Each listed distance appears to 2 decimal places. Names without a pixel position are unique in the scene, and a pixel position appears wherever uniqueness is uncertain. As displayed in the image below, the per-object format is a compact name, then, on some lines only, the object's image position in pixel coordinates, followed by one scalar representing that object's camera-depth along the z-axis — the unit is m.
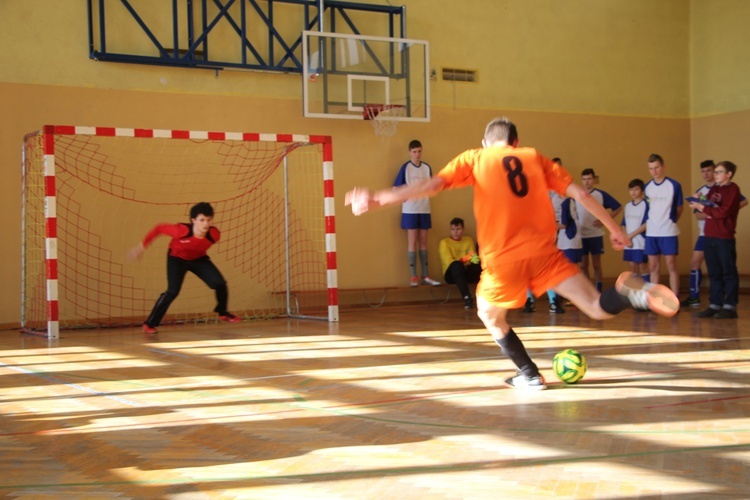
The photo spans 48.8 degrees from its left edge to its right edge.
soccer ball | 5.59
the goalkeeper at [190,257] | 8.87
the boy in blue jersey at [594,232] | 12.21
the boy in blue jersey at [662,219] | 10.68
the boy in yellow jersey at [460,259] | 12.15
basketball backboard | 11.69
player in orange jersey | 4.95
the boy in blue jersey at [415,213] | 12.55
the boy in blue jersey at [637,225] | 11.81
